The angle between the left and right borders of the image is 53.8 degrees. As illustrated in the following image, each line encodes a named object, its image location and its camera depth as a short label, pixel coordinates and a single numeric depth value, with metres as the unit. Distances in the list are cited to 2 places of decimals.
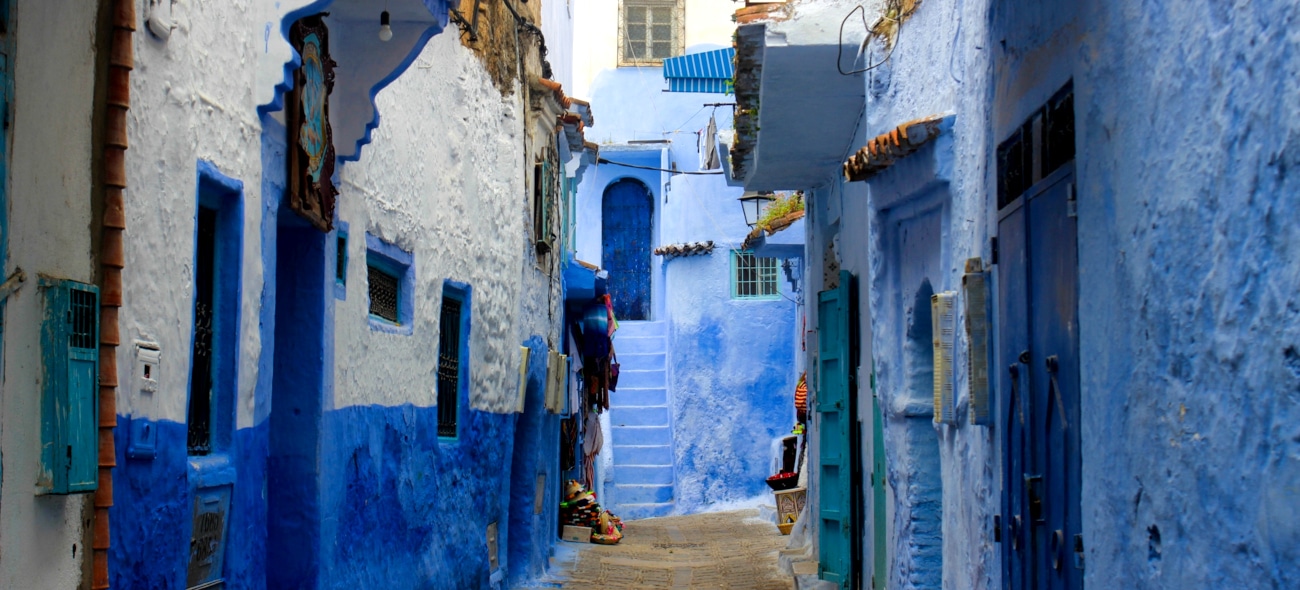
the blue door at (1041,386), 4.41
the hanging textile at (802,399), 16.27
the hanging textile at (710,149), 23.11
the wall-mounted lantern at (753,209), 20.97
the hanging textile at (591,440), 19.69
